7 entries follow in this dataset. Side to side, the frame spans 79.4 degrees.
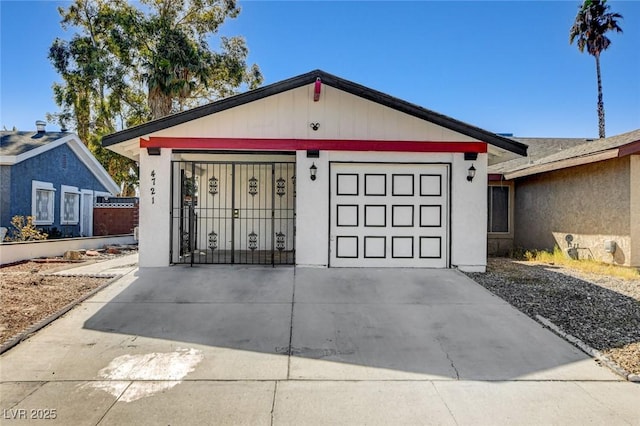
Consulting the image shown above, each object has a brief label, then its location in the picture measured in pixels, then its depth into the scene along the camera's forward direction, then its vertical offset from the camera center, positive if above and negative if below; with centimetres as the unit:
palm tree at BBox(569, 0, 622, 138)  2256 +1144
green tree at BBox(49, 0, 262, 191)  1977 +808
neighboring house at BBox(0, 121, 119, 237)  1376 +129
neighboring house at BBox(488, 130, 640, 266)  908 +42
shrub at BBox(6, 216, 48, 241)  1239 -67
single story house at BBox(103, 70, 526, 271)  837 +95
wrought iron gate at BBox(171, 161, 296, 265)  1128 +8
